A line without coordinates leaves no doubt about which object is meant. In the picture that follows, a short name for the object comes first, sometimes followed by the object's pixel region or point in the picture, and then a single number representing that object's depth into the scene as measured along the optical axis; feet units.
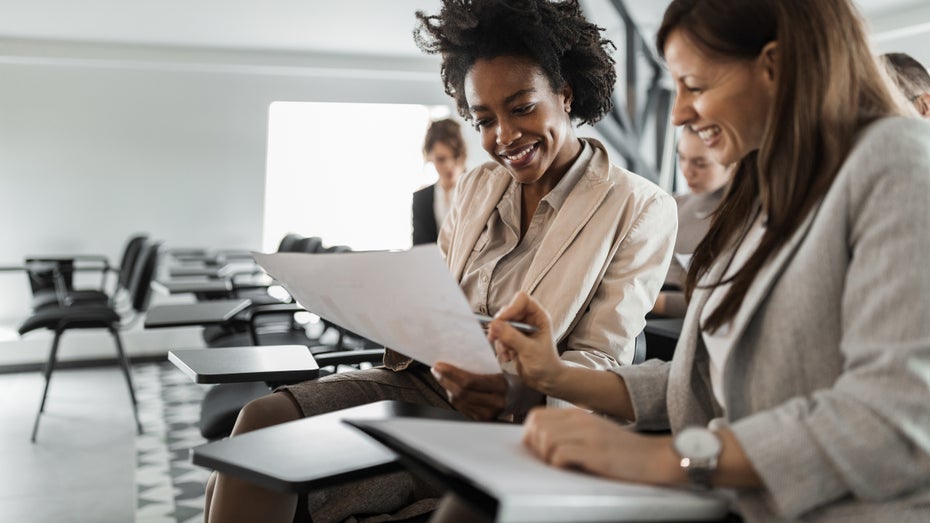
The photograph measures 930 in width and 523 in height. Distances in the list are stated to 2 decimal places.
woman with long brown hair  2.68
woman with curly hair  4.83
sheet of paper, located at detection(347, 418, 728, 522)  2.29
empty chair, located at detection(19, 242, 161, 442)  14.21
